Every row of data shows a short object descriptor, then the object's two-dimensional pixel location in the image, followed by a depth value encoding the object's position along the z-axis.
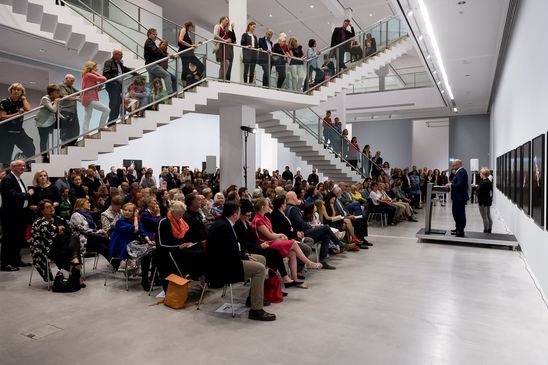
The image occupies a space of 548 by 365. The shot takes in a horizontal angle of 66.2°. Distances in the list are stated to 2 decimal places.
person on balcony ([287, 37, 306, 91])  13.28
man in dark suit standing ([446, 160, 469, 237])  9.60
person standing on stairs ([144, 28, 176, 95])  10.11
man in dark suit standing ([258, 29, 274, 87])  12.40
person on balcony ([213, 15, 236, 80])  11.54
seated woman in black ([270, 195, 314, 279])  6.67
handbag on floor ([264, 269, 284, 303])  5.45
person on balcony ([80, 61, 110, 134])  8.68
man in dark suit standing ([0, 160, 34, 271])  6.83
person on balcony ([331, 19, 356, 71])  15.29
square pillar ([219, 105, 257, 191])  13.44
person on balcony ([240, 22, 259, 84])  12.08
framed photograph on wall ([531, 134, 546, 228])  5.54
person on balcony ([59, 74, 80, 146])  8.27
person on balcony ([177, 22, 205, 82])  10.84
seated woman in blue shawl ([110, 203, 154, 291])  6.13
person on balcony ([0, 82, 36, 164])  7.41
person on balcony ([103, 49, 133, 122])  9.19
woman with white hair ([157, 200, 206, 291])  5.39
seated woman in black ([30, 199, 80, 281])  5.93
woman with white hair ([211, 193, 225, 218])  8.52
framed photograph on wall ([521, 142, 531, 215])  6.62
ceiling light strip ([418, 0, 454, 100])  8.76
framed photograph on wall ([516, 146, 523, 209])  7.64
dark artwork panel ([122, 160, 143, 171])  19.47
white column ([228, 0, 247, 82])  13.14
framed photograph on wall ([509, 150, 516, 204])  8.69
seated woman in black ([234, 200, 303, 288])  5.79
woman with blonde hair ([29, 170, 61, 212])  7.21
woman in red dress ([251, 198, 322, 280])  6.08
